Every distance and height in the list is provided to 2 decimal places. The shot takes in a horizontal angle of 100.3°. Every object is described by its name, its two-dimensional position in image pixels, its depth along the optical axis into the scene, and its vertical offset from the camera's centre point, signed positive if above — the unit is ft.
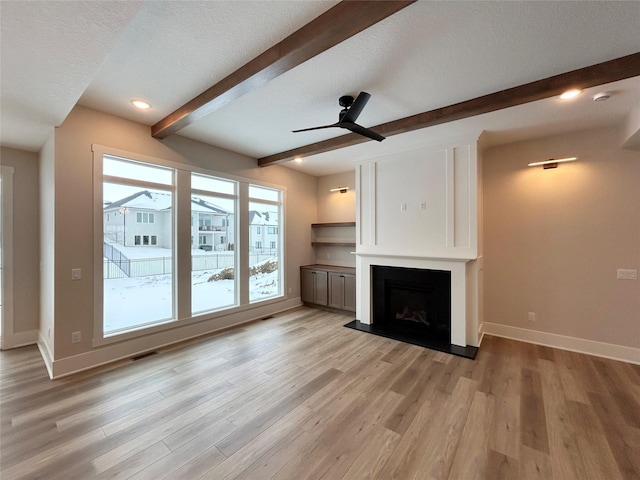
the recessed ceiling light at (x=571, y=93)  7.70 +4.30
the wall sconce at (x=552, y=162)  11.59 +3.39
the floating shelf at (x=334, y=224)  18.44 +1.06
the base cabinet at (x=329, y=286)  16.94 -3.15
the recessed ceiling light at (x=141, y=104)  9.46 +4.93
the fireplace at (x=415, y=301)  12.17 -3.23
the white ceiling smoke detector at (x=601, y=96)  8.59 +4.61
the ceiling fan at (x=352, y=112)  8.44 +4.14
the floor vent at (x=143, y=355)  10.89 -4.80
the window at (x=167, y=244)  10.88 -0.21
